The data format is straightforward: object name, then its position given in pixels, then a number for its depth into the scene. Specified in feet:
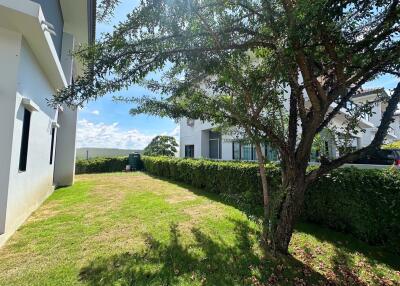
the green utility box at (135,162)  74.84
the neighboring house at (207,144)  61.70
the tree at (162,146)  86.94
